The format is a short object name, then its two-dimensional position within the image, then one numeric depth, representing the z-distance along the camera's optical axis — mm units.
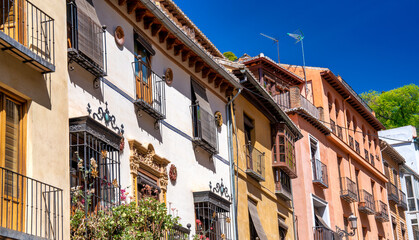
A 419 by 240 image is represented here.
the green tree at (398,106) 62062
